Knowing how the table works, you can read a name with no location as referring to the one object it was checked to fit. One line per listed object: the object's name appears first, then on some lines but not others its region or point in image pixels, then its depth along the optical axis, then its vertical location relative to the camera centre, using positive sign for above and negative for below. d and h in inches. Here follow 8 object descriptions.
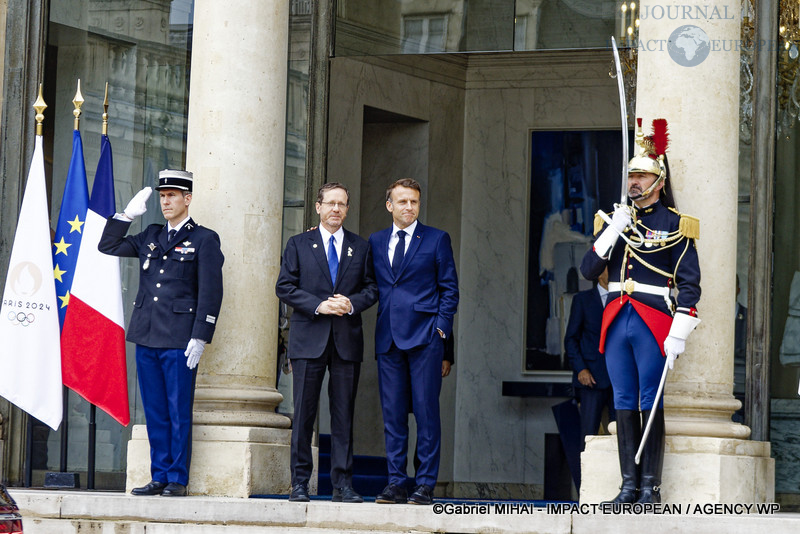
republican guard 658.8 +17.2
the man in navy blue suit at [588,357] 916.0 +3.0
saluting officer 729.6 +8.2
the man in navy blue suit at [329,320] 706.8 +9.1
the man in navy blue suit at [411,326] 697.0 +8.2
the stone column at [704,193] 690.2 +42.6
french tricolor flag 800.9 +3.6
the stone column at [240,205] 766.5 +39.5
